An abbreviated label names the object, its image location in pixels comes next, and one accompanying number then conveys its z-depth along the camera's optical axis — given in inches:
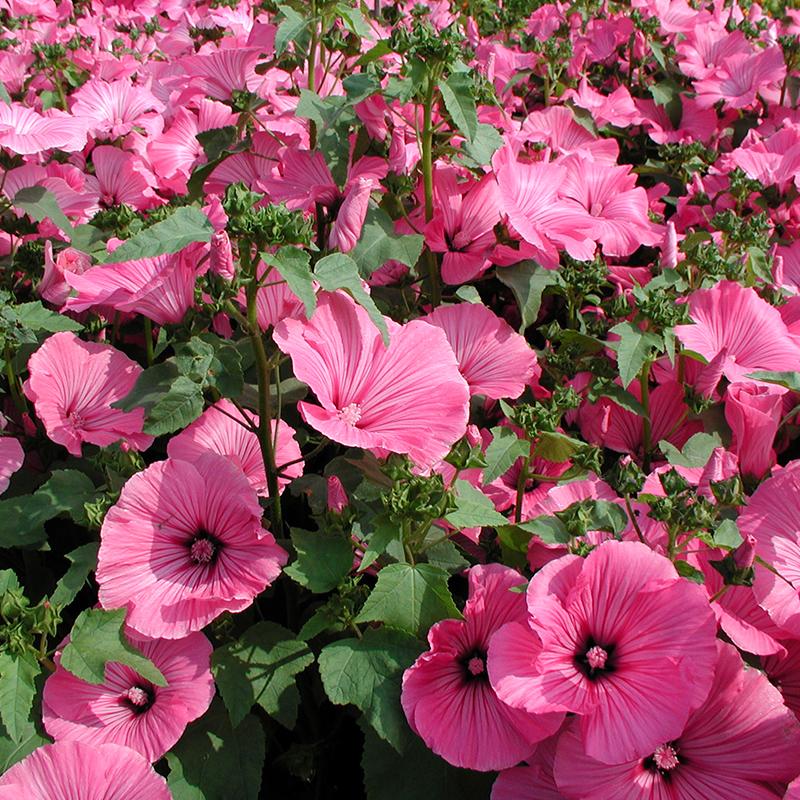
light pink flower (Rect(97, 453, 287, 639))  20.4
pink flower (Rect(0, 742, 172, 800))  19.4
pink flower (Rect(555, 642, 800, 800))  19.2
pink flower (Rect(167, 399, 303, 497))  22.7
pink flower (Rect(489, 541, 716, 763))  18.8
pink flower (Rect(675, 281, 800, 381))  26.6
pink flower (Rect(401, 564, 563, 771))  19.8
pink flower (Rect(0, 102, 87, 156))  28.1
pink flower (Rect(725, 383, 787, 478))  24.2
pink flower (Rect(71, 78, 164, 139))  35.6
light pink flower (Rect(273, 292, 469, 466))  20.3
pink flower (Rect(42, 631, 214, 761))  20.5
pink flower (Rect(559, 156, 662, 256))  28.8
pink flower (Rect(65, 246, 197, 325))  23.0
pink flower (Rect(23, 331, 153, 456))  23.5
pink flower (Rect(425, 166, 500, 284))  26.8
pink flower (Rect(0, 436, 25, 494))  23.1
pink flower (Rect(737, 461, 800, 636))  20.5
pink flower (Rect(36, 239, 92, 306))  27.2
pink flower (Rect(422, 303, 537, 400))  25.6
